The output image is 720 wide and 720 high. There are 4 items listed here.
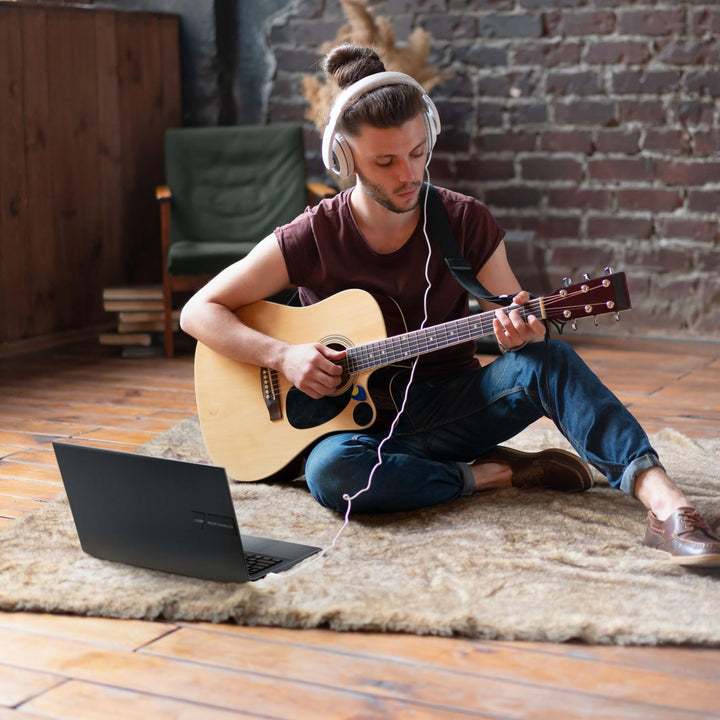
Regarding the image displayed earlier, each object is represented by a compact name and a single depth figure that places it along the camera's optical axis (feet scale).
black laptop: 5.72
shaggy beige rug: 5.43
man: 6.81
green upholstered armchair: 14.02
